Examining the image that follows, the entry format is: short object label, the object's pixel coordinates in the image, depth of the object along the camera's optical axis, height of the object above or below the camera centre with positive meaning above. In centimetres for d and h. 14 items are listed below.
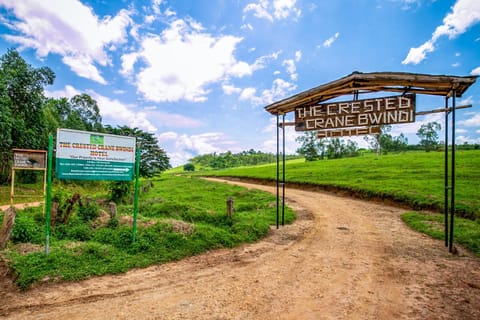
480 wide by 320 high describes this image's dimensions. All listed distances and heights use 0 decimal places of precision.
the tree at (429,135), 7147 +976
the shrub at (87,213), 705 -176
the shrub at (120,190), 1081 -156
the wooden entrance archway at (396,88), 610 +236
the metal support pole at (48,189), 488 -73
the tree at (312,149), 6512 +399
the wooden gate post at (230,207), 793 -165
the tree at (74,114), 2644 +602
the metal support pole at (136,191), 578 -85
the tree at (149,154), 1481 +34
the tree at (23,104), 1820 +463
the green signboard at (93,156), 530 +6
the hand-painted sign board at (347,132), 716 +104
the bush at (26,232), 569 -198
